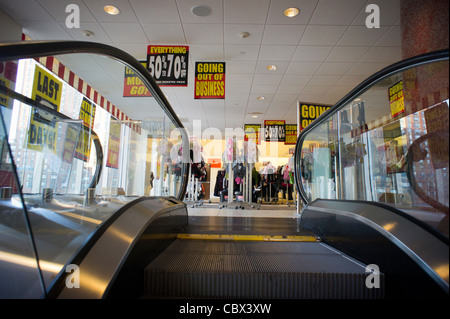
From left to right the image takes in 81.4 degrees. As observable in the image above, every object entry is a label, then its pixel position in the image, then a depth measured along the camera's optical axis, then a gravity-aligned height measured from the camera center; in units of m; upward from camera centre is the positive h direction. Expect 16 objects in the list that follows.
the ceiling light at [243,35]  4.74 +2.74
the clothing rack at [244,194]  7.44 -0.33
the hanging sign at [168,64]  4.77 +2.24
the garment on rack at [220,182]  10.48 +0.09
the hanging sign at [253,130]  10.48 +2.20
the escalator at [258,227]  1.11 -0.25
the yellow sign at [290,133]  10.62 +2.13
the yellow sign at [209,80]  5.39 +2.19
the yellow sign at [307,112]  6.30 +1.80
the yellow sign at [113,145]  4.07 +0.59
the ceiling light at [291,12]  4.07 +2.73
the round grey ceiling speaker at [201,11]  4.08 +2.74
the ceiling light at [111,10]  4.11 +2.74
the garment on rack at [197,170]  8.79 +0.47
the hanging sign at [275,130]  10.09 +2.13
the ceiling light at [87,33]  4.83 +2.76
